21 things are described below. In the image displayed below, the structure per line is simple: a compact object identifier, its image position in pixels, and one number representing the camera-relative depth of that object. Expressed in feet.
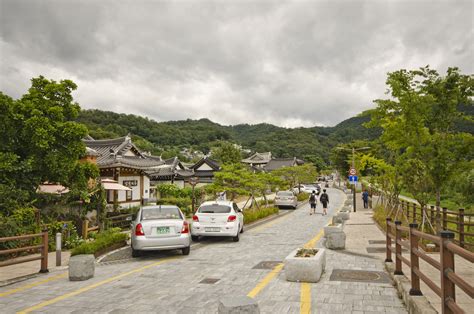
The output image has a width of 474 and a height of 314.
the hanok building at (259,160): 348.57
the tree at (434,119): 39.09
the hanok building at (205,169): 204.13
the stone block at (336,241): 39.19
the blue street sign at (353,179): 99.09
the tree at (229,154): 221.25
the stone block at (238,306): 13.47
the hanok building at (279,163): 309.63
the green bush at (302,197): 154.73
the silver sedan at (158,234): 35.42
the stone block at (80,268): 28.02
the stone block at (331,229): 40.50
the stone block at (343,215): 62.22
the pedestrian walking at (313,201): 92.01
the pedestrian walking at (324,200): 90.27
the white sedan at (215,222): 47.29
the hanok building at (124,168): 83.25
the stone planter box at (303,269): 24.90
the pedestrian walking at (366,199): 108.58
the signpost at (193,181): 74.43
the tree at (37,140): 43.34
